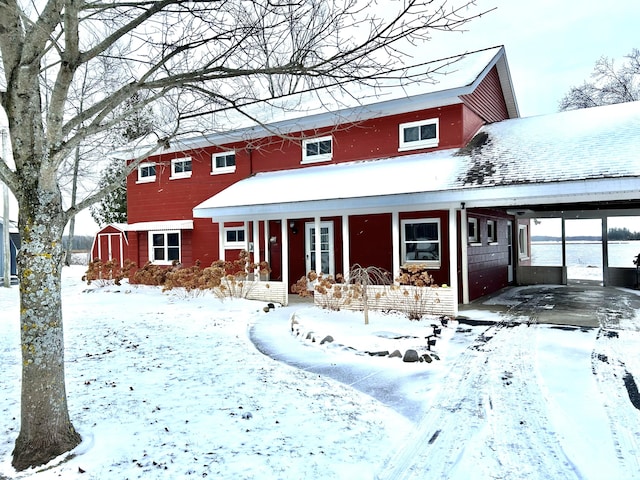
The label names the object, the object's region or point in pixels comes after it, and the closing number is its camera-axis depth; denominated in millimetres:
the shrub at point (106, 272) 15578
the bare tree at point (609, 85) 26375
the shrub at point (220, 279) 11914
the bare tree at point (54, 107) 3611
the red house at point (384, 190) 9977
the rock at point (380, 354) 6652
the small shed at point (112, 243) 18656
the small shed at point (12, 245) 22552
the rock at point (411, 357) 6352
